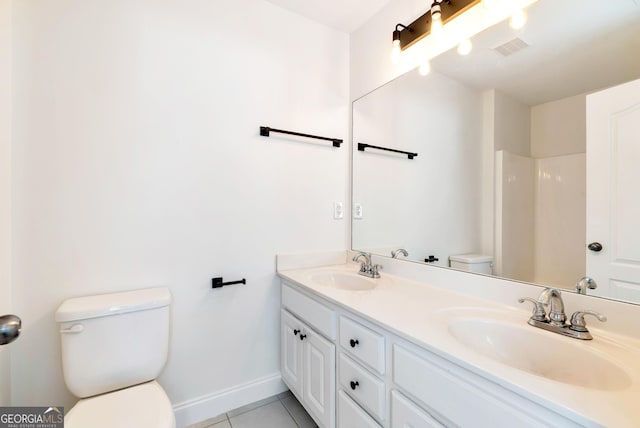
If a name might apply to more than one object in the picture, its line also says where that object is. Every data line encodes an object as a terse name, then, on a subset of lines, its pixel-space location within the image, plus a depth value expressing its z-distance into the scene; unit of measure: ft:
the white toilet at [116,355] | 3.39
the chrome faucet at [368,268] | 5.47
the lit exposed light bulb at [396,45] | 5.25
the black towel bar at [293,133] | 5.60
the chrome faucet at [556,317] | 2.80
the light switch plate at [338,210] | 6.62
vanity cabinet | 2.22
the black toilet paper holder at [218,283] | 5.17
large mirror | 3.03
